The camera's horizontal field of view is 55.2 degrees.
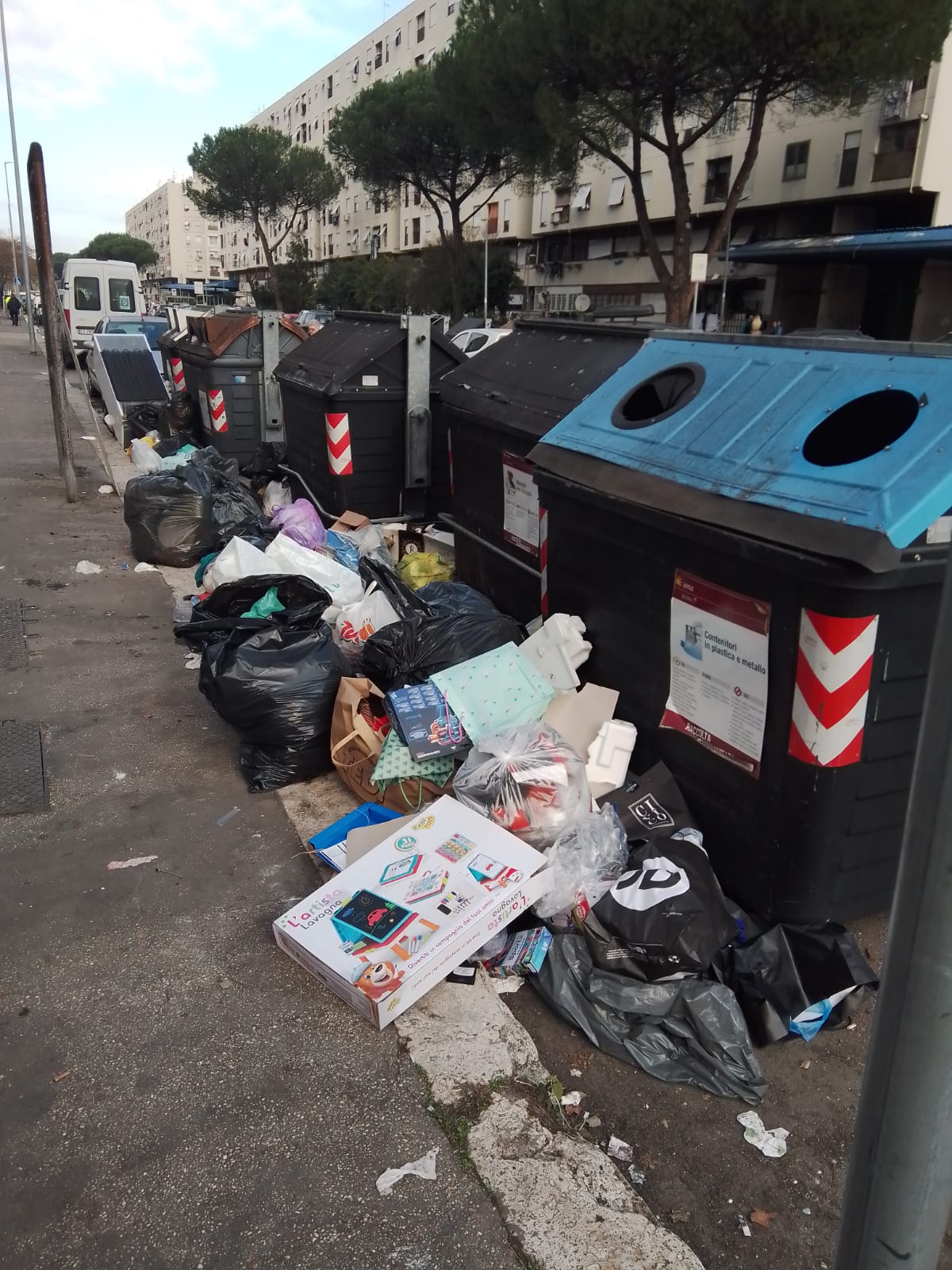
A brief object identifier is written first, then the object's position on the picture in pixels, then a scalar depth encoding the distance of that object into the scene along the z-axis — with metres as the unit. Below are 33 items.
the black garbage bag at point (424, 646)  3.52
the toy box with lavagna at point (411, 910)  2.22
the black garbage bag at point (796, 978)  2.20
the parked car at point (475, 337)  11.91
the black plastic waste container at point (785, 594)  2.06
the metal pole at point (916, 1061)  0.86
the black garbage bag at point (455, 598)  4.08
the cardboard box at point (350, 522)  6.02
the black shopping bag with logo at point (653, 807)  2.61
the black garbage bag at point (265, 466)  7.62
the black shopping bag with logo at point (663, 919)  2.24
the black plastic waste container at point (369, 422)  6.00
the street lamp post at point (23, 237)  26.11
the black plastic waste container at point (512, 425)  3.90
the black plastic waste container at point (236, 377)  8.18
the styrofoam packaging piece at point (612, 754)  2.84
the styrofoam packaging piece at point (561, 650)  3.13
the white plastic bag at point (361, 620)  4.14
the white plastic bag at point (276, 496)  7.19
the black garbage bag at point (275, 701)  3.36
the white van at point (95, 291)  23.45
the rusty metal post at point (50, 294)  7.51
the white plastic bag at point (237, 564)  4.82
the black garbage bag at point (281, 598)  3.88
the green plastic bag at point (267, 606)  4.11
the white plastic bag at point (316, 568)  4.71
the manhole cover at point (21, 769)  3.28
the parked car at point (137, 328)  18.14
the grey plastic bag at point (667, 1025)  2.11
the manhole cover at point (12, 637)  4.57
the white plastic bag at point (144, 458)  8.47
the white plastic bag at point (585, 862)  2.46
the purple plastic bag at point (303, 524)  5.74
